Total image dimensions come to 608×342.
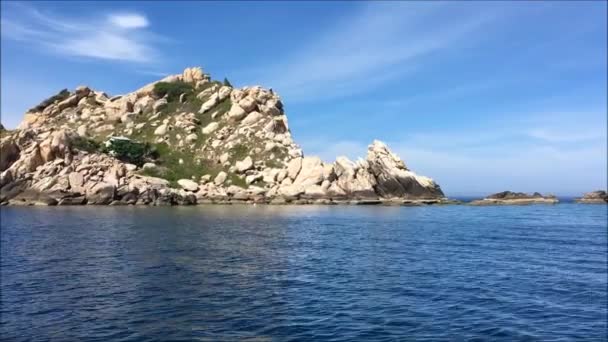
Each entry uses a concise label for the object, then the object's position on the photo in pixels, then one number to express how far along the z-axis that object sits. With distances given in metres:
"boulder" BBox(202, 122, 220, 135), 193.75
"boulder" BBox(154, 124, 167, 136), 192.73
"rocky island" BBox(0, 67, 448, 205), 139.75
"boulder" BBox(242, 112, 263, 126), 191.69
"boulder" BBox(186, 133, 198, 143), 188.62
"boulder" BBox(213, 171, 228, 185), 162.49
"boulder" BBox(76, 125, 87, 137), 188.30
